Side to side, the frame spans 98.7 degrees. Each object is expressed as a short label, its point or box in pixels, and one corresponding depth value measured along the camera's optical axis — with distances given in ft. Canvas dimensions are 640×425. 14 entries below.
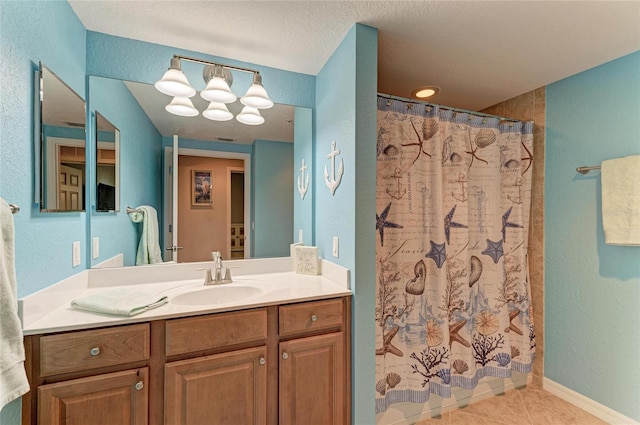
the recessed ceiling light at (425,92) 7.15
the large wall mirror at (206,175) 5.25
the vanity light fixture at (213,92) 4.86
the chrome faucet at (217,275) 5.20
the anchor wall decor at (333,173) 5.15
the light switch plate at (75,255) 4.40
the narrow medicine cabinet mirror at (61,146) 3.71
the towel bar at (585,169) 5.93
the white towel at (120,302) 3.63
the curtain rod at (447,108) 5.45
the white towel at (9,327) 2.68
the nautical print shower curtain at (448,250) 5.54
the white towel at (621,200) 5.24
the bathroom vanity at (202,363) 3.31
